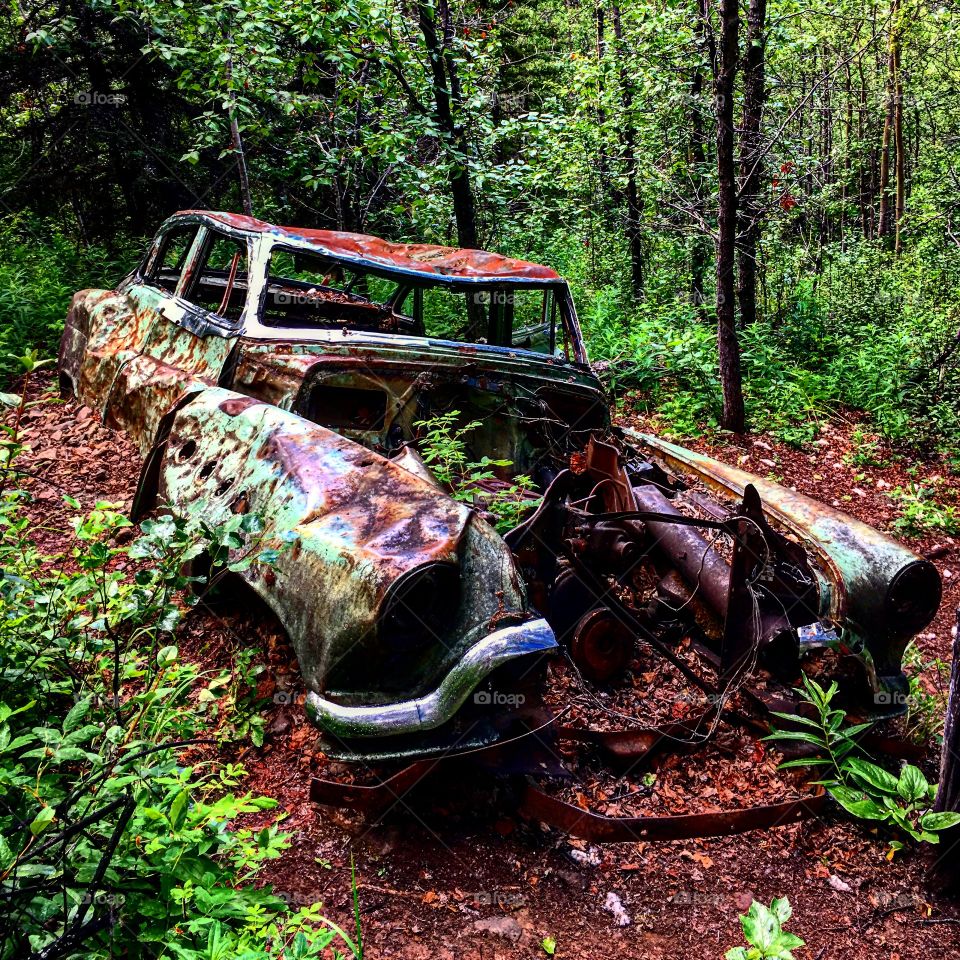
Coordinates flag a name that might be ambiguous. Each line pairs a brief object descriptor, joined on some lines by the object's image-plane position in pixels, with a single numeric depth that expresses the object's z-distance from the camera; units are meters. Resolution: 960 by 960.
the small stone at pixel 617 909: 2.41
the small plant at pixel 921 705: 3.46
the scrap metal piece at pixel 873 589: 3.05
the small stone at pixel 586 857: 2.61
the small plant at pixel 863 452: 7.23
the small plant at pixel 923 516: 6.16
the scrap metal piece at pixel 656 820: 2.54
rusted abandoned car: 2.30
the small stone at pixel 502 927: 2.25
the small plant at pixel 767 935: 1.86
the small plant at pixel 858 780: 2.85
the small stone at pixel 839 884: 2.70
